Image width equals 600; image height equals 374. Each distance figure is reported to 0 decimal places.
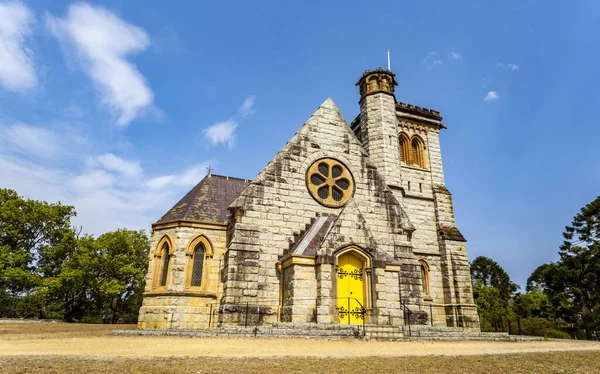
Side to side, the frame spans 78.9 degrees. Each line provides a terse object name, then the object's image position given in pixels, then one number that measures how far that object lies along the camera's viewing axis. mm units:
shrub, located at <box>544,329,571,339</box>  24875
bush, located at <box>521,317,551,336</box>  24769
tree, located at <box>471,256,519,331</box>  40094
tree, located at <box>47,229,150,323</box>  29078
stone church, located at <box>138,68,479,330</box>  14305
